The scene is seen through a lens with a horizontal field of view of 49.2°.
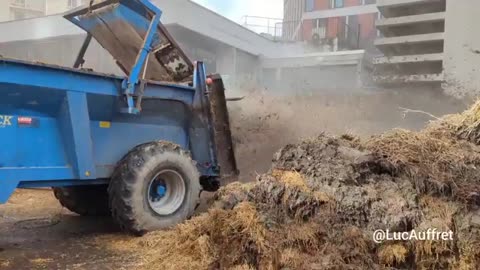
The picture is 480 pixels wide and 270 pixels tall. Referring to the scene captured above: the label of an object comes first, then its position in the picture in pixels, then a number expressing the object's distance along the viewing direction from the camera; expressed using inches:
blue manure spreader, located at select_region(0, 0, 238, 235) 199.8
